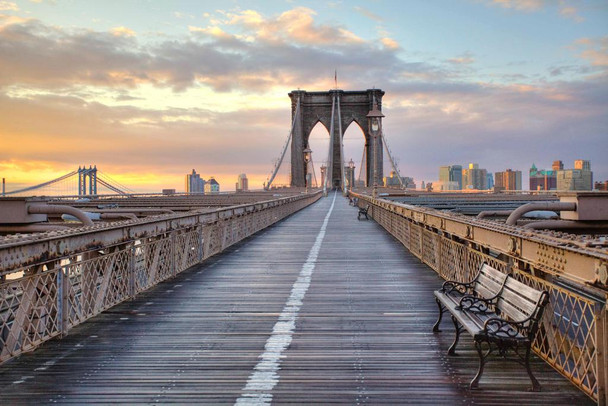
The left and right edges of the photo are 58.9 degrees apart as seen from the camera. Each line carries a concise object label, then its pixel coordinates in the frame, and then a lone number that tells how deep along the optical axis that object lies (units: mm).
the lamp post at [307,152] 55456
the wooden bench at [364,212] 29003
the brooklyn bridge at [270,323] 4414
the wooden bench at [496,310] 4492
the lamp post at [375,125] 26250
